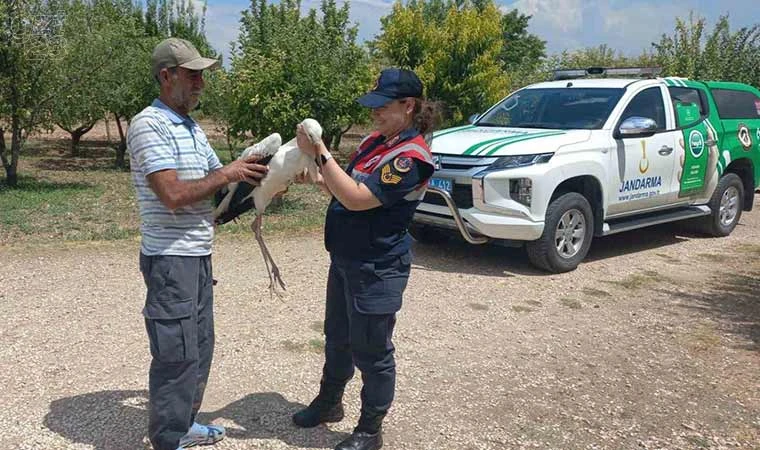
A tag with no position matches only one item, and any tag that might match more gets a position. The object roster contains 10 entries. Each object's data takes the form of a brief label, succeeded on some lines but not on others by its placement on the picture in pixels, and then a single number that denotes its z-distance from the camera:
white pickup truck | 6.32
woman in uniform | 2.93
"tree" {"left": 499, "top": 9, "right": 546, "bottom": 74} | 37.00
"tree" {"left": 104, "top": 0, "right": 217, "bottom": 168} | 13.96
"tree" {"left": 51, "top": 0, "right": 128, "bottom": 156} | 12.04
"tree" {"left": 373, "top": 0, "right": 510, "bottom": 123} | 14.27
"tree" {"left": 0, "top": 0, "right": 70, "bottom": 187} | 10.92
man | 2.80
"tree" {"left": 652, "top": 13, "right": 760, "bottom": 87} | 16.30
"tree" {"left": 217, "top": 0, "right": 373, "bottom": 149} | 9.61
